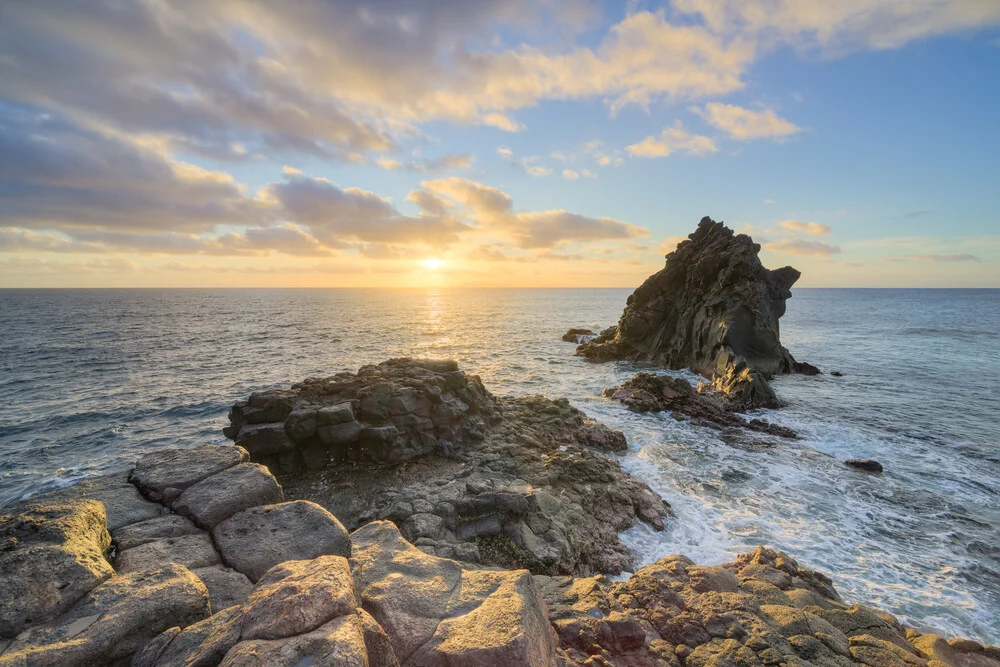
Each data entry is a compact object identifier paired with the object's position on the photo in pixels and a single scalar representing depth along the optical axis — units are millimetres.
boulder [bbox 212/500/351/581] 7344
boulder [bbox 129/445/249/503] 9027
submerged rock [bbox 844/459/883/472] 19844
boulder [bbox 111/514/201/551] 7332
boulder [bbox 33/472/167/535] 8023
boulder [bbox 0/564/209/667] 4871
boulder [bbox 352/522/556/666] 5363
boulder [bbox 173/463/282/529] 8346
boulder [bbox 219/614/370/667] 4160
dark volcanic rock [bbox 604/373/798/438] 25891
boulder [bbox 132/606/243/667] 4562
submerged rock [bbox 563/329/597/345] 67425
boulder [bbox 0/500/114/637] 5238
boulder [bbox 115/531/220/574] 6695
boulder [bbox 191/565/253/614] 6492
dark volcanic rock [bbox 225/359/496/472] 18734
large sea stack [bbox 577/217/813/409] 37250
